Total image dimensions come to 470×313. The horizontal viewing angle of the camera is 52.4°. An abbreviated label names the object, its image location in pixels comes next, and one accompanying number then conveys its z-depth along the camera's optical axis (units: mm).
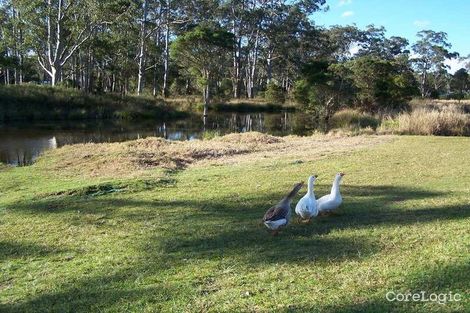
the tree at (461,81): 77312
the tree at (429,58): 76875
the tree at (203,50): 43747
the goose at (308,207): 6270
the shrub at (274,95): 55438
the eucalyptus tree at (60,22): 38844
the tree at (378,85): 34125
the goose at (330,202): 6688
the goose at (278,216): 5820
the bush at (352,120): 27008
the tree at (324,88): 35844
